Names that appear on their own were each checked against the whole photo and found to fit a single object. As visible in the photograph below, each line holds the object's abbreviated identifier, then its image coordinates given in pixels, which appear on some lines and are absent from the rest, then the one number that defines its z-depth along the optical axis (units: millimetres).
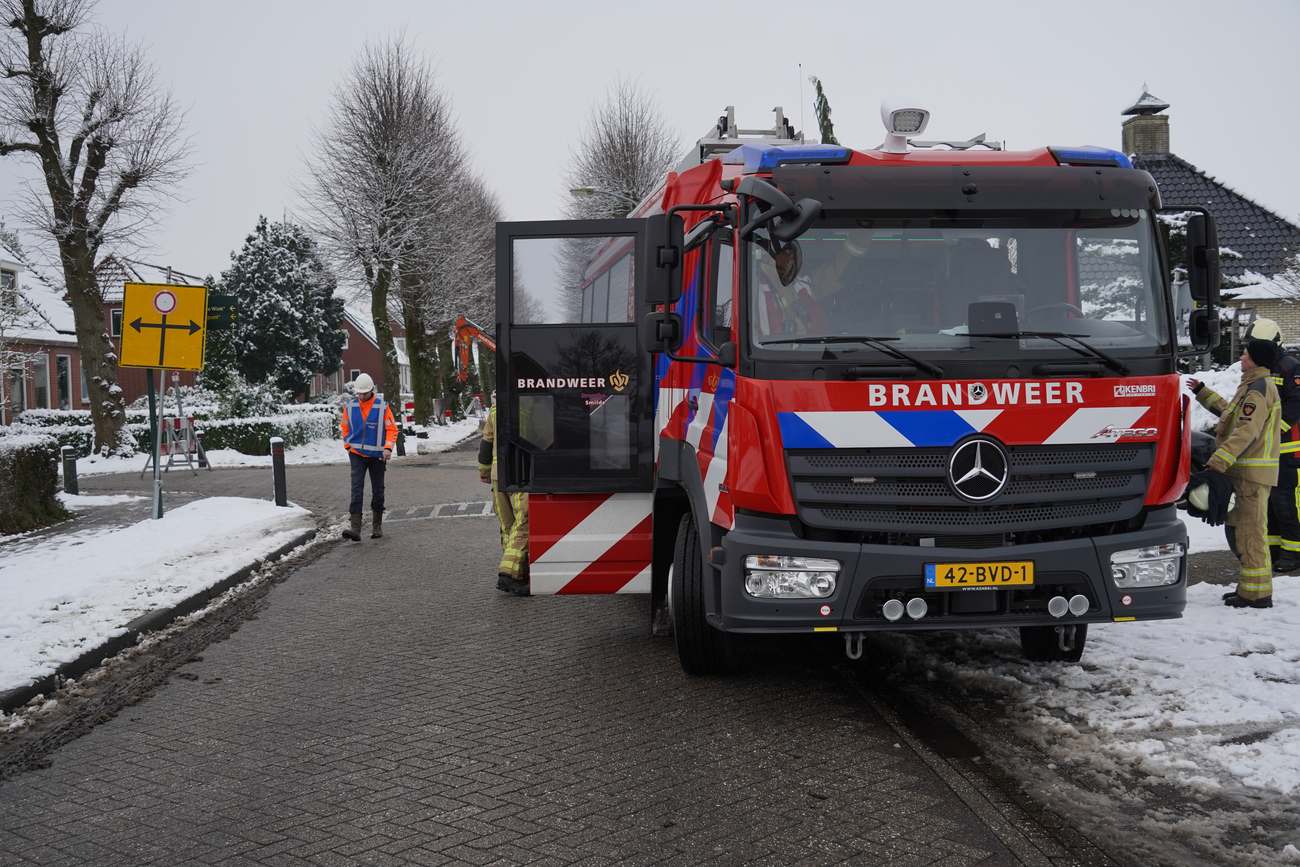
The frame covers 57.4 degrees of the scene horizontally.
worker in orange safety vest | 13305
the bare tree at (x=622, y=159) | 45219
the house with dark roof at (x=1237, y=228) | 29453
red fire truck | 5078
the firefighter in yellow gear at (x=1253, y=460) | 7383
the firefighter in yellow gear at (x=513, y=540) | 9062
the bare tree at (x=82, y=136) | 24406
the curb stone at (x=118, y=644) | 6212
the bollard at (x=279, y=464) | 16297
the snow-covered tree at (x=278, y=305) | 45344
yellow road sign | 13984
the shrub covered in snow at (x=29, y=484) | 13266
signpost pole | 13961
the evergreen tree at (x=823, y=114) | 26594
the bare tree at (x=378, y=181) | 35469
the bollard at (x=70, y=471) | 18234
